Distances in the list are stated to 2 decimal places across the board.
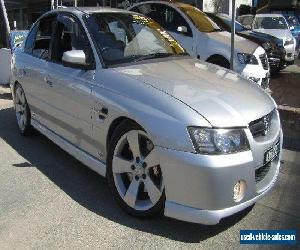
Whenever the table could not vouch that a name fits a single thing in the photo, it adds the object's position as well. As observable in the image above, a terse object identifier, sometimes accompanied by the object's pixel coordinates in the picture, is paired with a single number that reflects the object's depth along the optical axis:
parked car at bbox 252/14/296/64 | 12.70
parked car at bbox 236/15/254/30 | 16.27
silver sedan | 3.17
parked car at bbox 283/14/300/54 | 18.13
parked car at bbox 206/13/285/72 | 11.12
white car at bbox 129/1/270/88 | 8.08
